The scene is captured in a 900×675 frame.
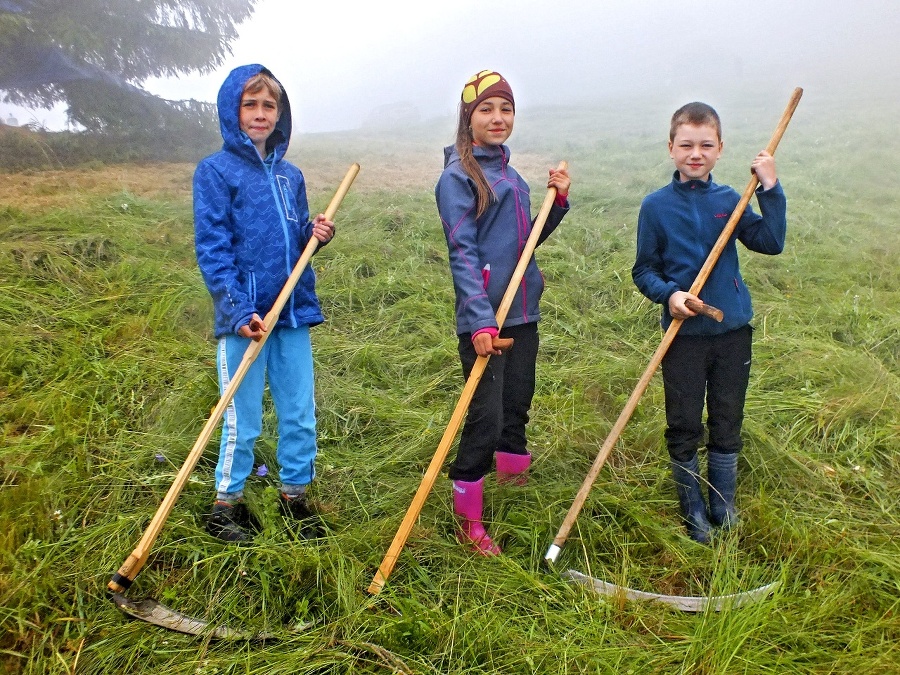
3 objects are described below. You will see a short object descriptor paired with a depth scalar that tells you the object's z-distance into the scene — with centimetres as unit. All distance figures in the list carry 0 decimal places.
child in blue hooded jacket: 219
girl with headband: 219
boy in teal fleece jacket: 222
